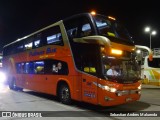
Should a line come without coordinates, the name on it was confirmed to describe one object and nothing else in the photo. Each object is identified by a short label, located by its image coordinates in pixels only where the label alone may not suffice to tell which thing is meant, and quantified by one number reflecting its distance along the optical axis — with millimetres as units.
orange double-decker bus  8469
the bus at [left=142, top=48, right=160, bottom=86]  16941
